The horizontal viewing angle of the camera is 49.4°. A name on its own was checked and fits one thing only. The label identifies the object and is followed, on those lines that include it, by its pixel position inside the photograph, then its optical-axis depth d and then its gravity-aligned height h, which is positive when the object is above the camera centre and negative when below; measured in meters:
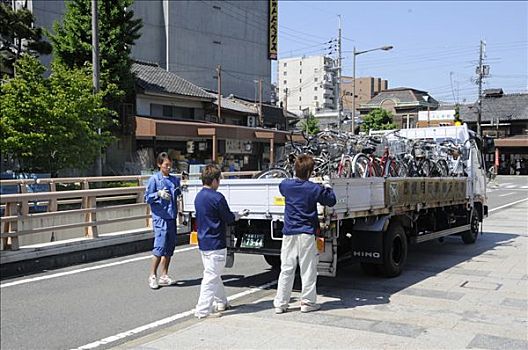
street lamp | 32.44 +6.51
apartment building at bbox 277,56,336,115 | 121.06 +17.96
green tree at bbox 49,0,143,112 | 27.86 +6.21
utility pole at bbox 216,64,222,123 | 38.02 +3.91
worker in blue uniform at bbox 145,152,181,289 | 7.61 -0.64
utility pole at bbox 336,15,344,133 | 36.27 +6.75
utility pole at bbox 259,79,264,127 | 43.89 +3.79
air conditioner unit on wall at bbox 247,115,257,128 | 44.09 +3.49
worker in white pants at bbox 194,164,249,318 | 6.36 -0.79
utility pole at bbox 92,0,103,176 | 18.88 +4.03
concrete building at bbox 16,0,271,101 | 46.38 +10.99
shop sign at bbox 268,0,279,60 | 56.50 +13.79
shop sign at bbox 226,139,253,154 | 39.30 +1.41
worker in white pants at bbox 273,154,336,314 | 6.42 -0.74
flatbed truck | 6.98 -0.71
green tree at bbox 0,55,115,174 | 19.25 +1.53
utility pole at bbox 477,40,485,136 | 55.69 +9.37
